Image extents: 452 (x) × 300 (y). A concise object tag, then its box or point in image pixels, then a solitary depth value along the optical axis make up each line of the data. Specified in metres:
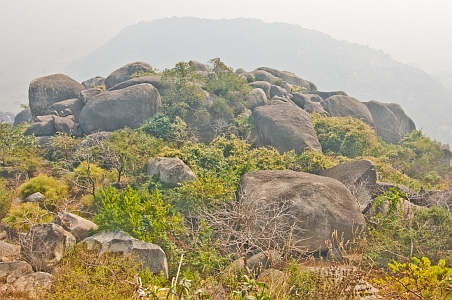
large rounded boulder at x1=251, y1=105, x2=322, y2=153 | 16.33
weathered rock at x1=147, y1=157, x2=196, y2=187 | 10.70
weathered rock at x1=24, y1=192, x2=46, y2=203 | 9.90
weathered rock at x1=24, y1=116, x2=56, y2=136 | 17.58
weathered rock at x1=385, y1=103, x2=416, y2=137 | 27.83
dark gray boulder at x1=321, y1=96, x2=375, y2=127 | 23.94
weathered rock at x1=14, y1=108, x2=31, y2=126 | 27.92
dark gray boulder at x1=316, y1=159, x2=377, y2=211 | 10.87
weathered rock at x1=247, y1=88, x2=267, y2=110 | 21.36
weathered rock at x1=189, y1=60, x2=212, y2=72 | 29.53
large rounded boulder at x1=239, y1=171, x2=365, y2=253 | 8.85
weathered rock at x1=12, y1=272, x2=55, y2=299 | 5.68
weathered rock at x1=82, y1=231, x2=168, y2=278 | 6.95
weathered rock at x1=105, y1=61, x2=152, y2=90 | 23.83
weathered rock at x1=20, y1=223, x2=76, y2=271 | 6.61
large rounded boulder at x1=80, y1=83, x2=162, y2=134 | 17.27
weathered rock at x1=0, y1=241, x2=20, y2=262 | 6.83
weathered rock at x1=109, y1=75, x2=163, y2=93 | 19.64
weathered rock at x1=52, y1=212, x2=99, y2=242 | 7.58
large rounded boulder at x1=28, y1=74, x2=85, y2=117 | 20.41
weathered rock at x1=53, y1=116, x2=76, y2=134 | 17.67
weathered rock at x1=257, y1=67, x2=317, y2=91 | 31.20
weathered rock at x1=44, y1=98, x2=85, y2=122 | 19.36
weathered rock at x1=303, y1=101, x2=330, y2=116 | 22.41
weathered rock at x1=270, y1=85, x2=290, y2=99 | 24.53
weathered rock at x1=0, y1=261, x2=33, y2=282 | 6.11
